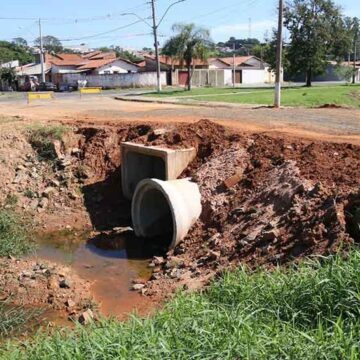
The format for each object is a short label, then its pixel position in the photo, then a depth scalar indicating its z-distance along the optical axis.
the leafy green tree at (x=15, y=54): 82.96
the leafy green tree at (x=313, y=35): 51.12
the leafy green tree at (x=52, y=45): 122.11
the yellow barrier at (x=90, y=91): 45.16
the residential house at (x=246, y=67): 74.69
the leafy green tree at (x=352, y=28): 54.19
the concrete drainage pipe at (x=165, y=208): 12.72
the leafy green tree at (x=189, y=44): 46.72
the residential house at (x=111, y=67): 69.50
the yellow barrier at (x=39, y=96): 35.71
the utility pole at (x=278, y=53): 25.67
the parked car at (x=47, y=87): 57.25
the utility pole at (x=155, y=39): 46.36
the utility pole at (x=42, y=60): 63.50
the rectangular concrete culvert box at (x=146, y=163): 14.54
